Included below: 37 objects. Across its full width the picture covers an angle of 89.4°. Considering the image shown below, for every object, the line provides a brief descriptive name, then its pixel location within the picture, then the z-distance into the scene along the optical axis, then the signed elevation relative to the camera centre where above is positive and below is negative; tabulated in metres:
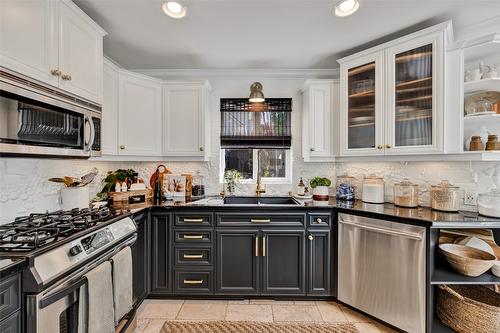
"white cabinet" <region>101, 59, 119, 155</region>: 2.43 +0.54
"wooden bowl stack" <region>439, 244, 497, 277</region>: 1.82 -0.70
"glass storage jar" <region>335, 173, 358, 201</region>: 2.85 -0.26
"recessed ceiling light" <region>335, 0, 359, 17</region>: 1.89 +1.21
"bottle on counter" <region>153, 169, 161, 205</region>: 2.95 -0.31
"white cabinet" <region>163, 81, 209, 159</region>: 2.95 +0.53
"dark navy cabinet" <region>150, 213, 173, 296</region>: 2.51 -0.89
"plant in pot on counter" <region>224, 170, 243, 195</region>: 3.23 -0.20
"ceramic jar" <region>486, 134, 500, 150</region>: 2.03 +0.18
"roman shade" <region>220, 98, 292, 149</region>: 3.29 +0.55
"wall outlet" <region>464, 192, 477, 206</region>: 2.20 -0.29
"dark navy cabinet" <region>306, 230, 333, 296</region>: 2.47 -0.99
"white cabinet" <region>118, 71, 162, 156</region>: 2.64 +0.54
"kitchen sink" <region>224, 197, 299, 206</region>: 3.16 -0.45
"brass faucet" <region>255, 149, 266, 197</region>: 3.22 -0.30
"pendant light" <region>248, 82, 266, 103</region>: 2.71 +0.77
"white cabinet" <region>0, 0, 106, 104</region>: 1.33 +0.75
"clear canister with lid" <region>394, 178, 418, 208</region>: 2.39 -0.28
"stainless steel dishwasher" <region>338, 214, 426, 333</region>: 1.94 -0.88
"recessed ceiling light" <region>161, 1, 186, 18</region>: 1.91 +1.20
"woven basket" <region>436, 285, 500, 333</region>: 1.76 -1.07
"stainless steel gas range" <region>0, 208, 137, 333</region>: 1.12 -0.49
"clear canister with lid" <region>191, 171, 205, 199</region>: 3.10 -0.27
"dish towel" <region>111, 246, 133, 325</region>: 1.65 -0.81
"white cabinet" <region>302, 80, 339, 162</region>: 2.89 +0.55
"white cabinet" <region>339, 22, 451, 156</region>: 2.14 +0.65
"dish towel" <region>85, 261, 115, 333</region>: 1.38 -0.78
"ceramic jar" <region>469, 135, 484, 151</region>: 2.06 +0.18
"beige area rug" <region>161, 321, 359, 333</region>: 2.09 -1.37
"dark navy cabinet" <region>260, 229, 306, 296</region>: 2.48 -0.95
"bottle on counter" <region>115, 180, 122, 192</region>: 2.59 -0.23
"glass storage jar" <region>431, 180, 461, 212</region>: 2.15 -0.28
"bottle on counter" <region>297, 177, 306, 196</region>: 3.12 -0.30
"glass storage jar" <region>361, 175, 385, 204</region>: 2.61 -0.26
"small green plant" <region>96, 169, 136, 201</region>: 2.59 -0.18
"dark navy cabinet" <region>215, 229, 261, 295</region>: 2.49 -0.96
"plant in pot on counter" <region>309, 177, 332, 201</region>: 2.85 -0.27
